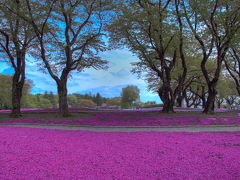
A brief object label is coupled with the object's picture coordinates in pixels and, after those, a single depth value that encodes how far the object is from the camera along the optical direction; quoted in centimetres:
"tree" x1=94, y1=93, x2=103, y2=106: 10489
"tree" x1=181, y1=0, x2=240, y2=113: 1596
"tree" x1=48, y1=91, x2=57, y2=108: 10316
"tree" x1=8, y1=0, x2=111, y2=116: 1677
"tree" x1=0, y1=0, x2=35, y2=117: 1656
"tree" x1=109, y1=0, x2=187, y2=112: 1653
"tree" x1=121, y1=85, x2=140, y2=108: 7494
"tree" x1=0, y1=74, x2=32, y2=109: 4671
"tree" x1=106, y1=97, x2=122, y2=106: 10142
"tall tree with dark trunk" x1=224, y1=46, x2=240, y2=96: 2392
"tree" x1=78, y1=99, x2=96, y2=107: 9169
